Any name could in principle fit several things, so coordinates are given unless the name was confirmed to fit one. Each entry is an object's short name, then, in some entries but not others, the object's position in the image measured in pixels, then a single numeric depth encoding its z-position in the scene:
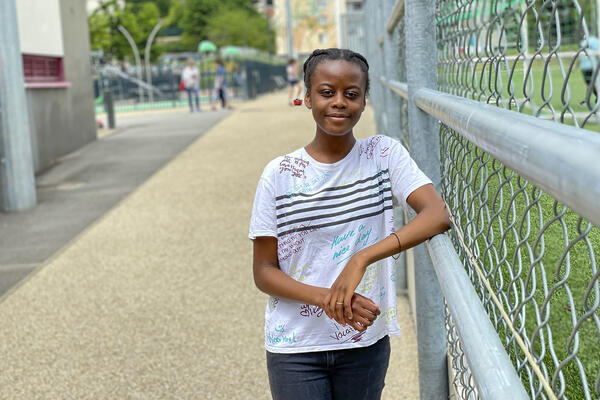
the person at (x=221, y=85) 26.94
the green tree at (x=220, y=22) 94.88
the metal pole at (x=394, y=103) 5.30
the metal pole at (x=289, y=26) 43.81
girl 2.13
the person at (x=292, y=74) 29.36
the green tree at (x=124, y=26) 38.45
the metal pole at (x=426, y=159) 2.55
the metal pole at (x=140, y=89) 33.06
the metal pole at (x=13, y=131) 8.96
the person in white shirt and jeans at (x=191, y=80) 26.44
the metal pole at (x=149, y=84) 33.25
